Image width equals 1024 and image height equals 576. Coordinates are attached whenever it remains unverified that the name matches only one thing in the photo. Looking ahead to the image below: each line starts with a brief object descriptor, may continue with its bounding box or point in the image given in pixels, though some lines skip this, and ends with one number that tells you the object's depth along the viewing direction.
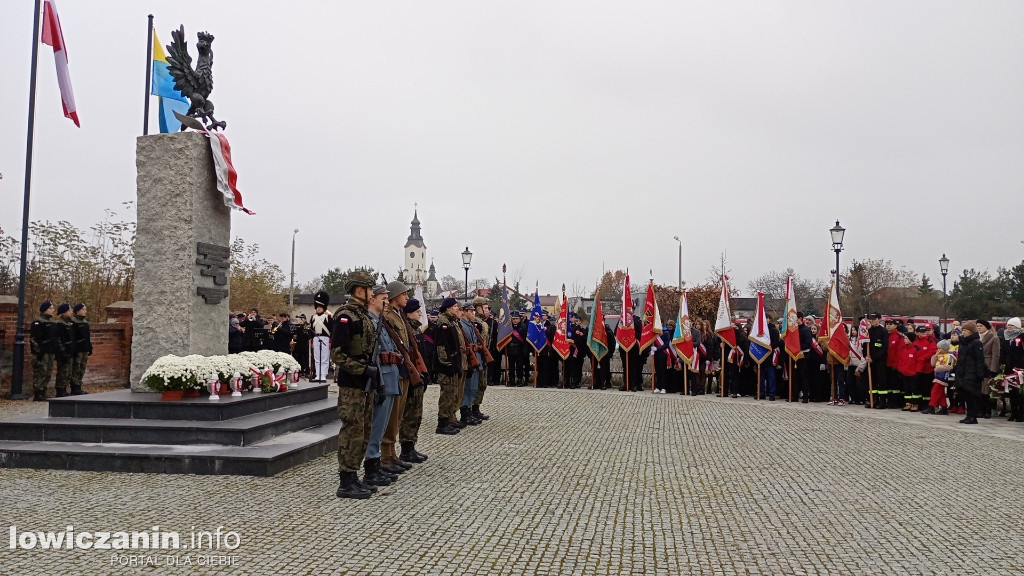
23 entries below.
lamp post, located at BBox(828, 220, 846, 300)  19.99
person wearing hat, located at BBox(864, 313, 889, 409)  14.76
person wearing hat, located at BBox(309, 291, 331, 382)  15.41
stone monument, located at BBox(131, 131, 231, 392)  8.75
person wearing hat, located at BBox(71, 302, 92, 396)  14.25
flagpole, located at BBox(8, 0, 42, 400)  13.17
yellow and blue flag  14.60
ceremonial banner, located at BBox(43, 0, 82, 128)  13.74
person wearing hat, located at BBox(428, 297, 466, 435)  9.69
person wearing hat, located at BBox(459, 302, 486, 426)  10.78
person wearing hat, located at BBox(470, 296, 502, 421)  11.76
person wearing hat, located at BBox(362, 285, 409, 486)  6.65
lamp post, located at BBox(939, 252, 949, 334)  31.63
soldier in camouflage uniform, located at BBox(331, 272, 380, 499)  6.28
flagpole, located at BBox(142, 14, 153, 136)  14.28
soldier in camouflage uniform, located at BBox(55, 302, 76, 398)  14.02
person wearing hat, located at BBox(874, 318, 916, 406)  14.58
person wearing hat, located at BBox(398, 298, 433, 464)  7.82
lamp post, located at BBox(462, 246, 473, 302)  29.55
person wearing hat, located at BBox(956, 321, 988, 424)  12.18
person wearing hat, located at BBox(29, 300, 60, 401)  13.77
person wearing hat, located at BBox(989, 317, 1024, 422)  12.62
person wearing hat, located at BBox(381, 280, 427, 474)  7.06
